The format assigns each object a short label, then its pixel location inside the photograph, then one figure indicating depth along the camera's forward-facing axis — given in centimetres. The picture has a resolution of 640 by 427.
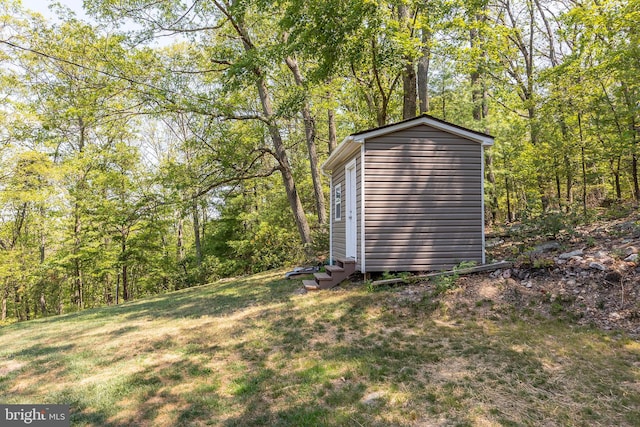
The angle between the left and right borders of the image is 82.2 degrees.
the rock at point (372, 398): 320
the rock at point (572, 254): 582
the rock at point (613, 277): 491
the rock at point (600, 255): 544
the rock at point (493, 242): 840
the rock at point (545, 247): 655
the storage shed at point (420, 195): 707
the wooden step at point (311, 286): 764
